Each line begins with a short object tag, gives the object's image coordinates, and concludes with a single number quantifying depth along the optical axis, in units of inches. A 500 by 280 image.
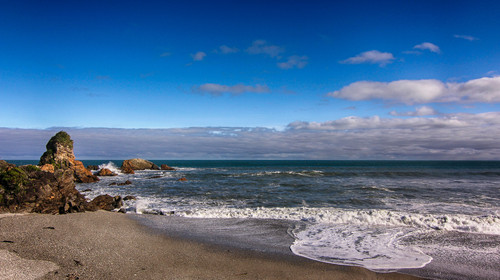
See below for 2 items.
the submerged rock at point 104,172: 1622.4
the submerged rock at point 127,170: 1876.5
